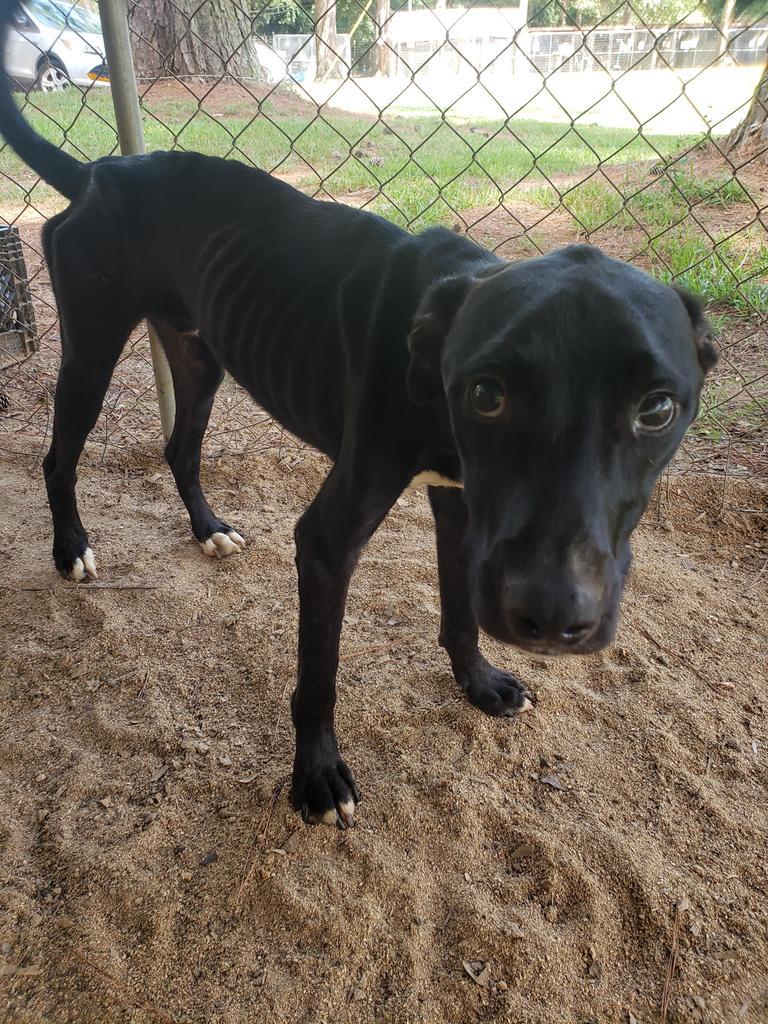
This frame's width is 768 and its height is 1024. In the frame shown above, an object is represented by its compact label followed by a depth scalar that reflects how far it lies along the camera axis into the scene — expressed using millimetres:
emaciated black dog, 332
